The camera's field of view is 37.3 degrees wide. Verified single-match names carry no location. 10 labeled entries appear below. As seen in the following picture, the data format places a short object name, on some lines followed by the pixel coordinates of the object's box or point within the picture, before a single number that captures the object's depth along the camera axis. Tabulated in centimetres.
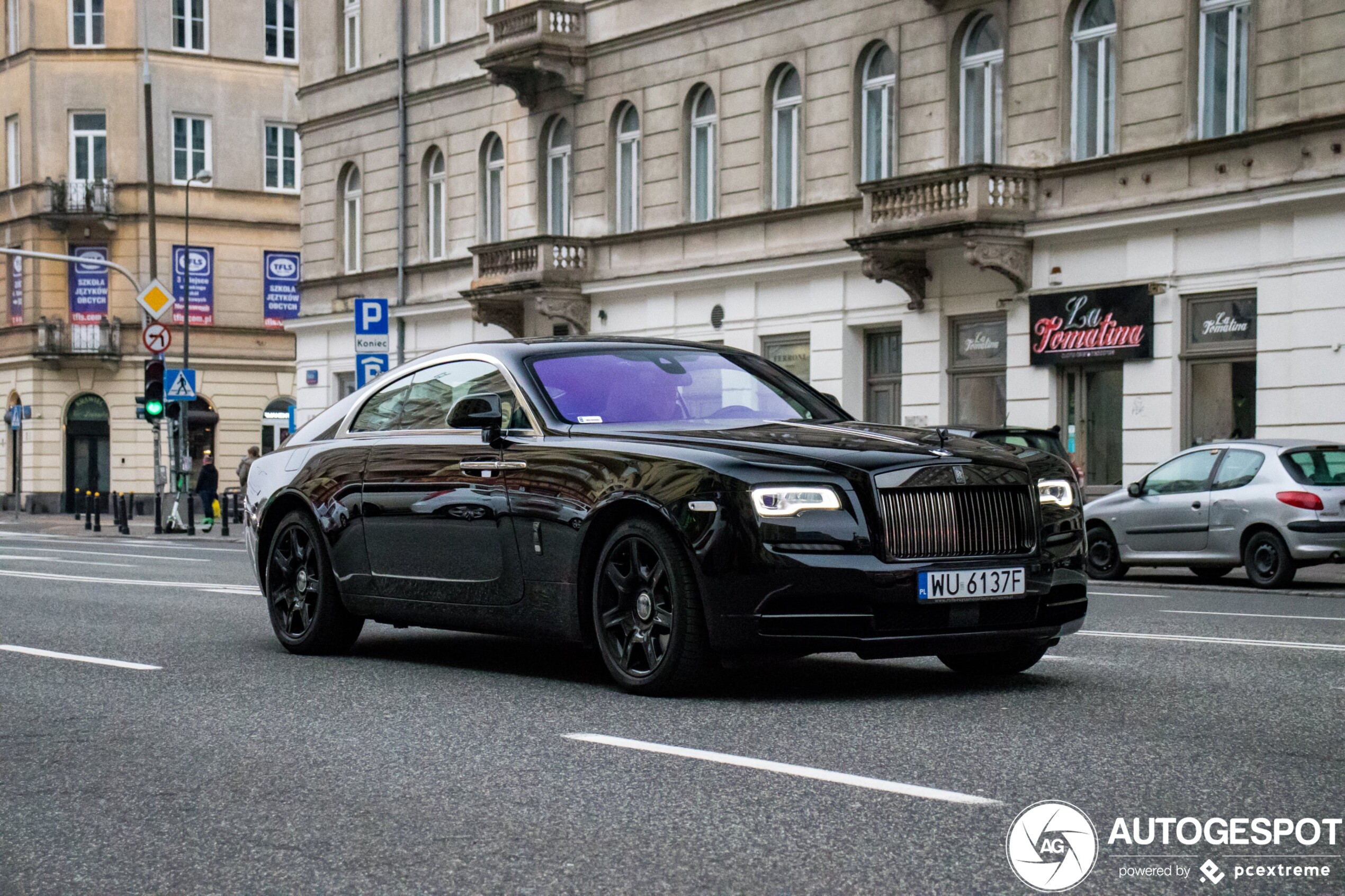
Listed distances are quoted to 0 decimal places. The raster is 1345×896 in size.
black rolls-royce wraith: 763
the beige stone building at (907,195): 2445
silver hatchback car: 1883
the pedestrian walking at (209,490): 3972
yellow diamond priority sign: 3600
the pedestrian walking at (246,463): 3862
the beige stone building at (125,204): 5725
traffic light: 3488
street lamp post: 3747
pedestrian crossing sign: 3553
